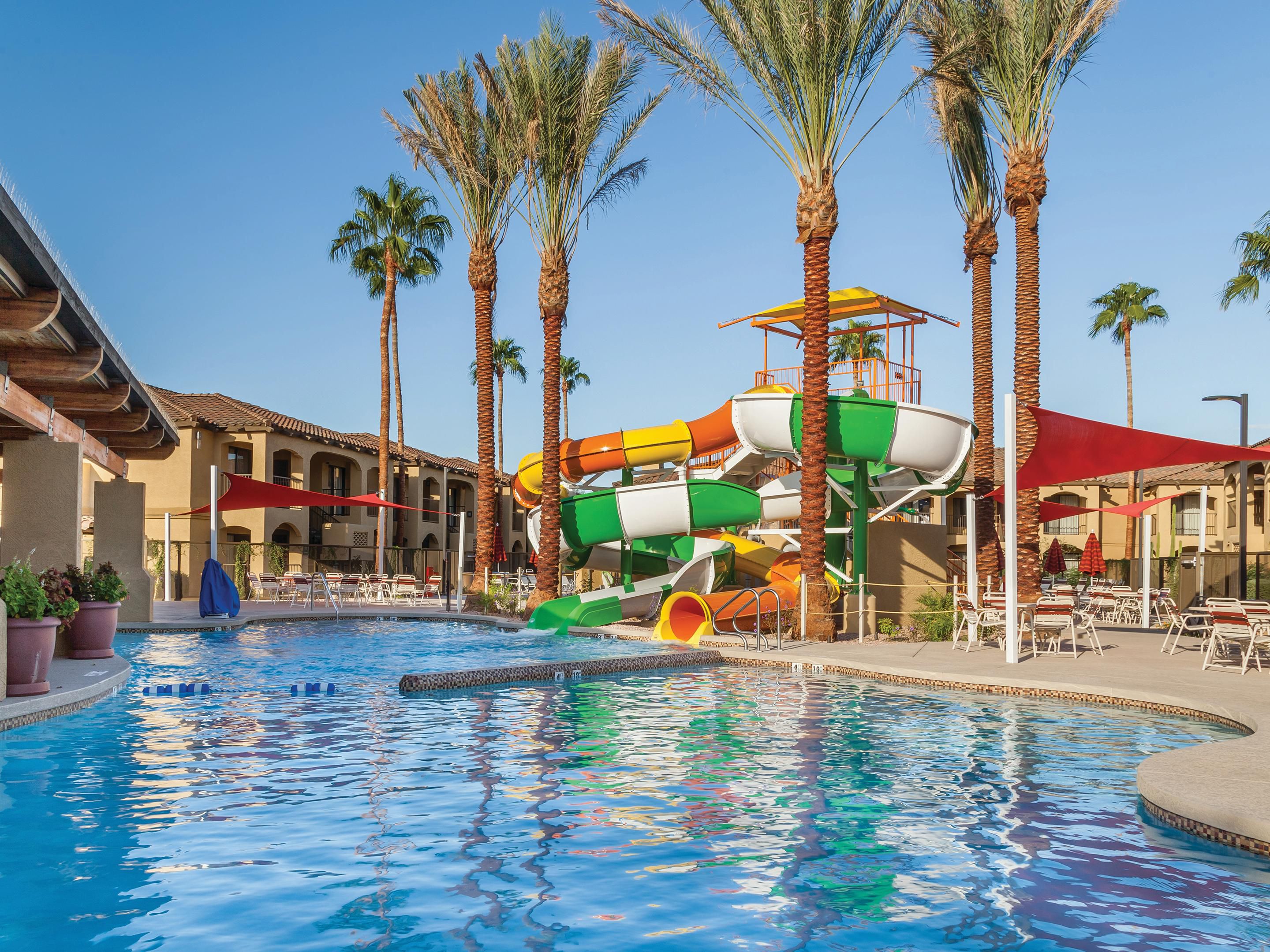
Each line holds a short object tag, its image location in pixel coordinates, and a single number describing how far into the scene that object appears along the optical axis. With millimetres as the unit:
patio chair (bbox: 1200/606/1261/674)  12406
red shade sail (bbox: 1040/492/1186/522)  27797
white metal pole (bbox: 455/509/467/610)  24844
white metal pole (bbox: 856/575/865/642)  17672
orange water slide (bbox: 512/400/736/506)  25281
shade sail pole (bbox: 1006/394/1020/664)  13289
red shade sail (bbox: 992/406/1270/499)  14500
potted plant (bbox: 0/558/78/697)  9414
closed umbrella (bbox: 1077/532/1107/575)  26656
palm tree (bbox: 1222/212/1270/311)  25531
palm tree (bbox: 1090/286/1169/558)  48125
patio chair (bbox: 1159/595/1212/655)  14562
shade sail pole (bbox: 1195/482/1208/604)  21867
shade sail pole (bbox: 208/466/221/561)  22641
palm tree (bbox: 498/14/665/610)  23000
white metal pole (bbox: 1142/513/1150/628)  20656
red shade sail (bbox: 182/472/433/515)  24281
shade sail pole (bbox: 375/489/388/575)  34125
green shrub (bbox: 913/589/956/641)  17922
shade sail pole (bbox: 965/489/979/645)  17484
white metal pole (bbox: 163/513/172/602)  26300
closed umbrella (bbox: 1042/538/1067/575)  26797
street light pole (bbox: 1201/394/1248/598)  18266
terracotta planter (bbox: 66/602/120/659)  12961
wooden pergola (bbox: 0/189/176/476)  9352
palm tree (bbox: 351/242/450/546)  39031
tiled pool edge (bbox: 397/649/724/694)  12164
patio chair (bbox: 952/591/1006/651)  15352
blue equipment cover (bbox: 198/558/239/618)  21734
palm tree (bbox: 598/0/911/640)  17266
